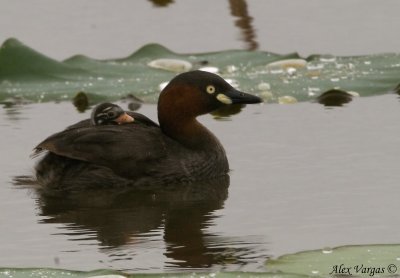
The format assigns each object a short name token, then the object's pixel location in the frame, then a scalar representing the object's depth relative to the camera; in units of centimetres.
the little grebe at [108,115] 1273
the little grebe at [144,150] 1247
